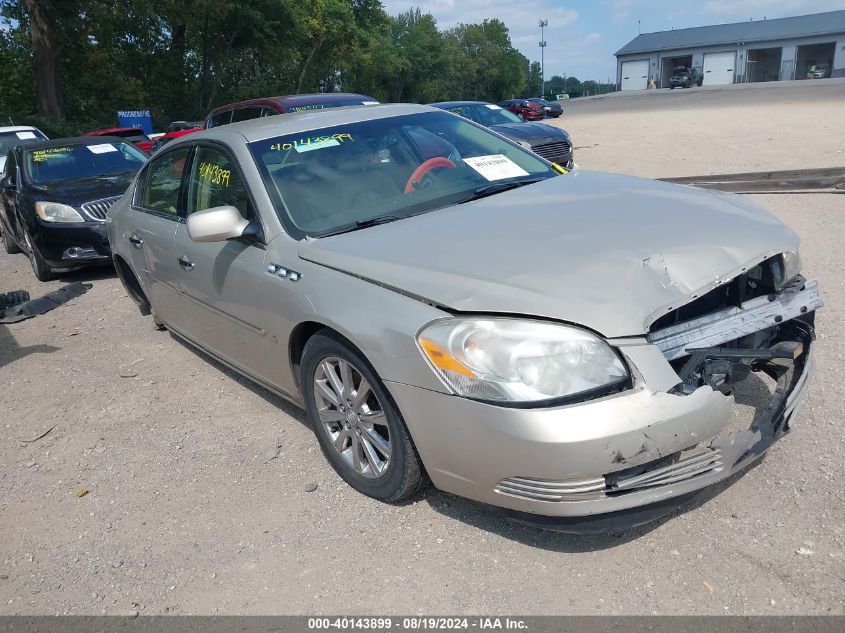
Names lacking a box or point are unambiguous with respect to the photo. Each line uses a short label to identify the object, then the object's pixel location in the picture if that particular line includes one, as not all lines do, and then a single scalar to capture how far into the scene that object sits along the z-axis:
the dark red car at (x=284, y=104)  9.98
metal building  75.69
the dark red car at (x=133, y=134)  16.68
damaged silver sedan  2.32
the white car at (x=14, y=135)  13.02
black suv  69.44
